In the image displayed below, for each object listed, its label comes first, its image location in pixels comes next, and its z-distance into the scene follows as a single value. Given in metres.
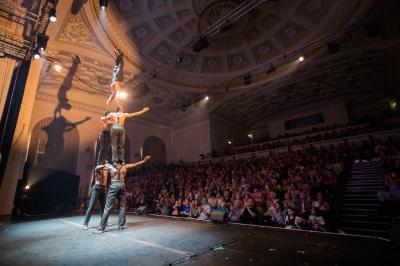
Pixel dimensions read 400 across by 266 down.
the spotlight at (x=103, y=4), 8.03
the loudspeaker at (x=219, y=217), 5.96
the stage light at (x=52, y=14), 6.31
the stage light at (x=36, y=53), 7.07
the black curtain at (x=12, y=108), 6.54
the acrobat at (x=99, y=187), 5.17
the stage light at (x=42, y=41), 6.74
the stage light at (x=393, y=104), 15.96
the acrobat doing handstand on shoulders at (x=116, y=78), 5.81
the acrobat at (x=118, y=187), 4.71
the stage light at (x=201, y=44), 9.52
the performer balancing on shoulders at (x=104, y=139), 5.34
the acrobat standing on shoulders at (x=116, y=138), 5.03
